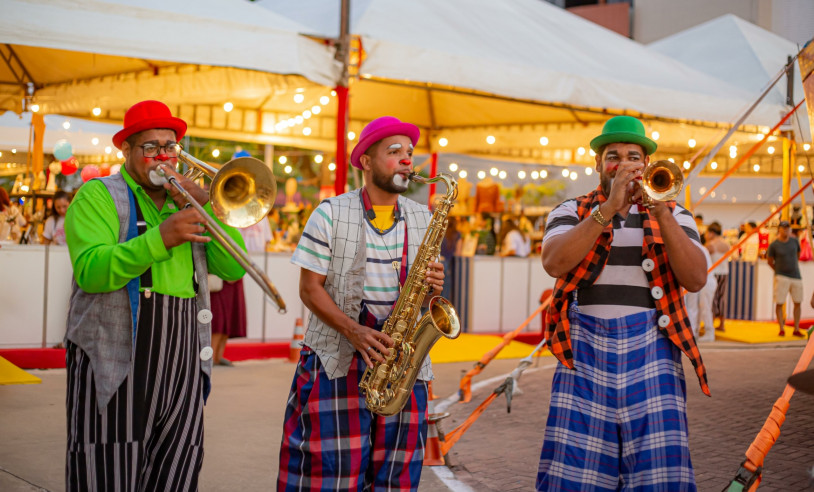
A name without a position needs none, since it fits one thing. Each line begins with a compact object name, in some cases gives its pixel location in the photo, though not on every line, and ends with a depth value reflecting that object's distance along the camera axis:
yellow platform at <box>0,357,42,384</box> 8.34
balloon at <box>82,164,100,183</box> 10.00
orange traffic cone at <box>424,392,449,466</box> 5.80
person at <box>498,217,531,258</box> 14.35
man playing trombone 3.07
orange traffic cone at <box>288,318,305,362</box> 10.05
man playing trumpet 3.30
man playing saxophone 3.39
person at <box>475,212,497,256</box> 16.06
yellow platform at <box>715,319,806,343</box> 14.19
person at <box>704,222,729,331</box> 14.98
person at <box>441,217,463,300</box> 13.39
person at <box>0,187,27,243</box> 9.87
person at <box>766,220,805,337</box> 14.81
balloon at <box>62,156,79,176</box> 11.86
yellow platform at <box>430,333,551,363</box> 10.98
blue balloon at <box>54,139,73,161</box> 11.87
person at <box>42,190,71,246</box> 10.59
